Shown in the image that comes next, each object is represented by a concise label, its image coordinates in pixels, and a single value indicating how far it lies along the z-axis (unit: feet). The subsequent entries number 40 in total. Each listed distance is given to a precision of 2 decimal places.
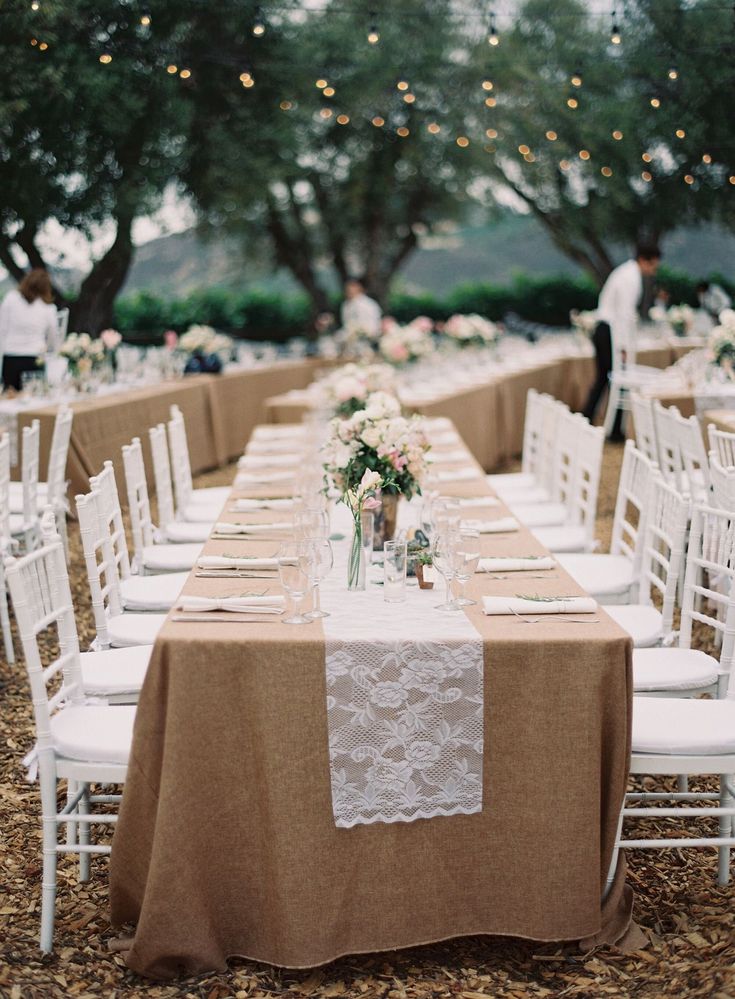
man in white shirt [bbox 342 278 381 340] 36.47
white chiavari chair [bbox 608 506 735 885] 8.86
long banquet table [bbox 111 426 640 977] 8.30
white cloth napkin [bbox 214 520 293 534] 12.66
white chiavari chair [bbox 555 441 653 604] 13.47
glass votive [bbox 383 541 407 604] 9.63
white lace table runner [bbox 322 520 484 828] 8.38
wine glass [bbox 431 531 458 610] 9.48
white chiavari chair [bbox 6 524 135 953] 8.67
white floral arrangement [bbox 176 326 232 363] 31.86
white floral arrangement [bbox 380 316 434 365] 25.93
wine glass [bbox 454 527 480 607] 9.49
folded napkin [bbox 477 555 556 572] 10.85
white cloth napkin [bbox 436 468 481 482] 16.33
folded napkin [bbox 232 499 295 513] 14.08
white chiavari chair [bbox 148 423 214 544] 16.44
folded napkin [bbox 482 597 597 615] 9.16
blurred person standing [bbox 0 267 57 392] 25.23
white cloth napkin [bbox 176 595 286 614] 9.09
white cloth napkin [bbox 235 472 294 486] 15.99
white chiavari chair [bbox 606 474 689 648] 11.28
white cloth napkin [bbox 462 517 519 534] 12.78
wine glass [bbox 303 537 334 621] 9.11
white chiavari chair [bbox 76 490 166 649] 10.94
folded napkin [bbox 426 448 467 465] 18.02
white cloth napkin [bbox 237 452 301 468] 17.52
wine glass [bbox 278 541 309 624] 8.91
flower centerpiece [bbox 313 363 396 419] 15.07
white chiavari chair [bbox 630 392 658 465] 20.13
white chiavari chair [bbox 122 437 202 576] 14.55
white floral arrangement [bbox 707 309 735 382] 23.75
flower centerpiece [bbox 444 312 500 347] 34.09
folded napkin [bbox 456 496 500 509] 14.42
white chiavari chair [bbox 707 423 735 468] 16.01
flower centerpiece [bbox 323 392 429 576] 11.14
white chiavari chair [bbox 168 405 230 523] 17.95
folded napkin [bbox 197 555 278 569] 10.92
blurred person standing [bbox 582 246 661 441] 29.78
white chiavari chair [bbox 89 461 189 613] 12.48
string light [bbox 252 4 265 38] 41.60
